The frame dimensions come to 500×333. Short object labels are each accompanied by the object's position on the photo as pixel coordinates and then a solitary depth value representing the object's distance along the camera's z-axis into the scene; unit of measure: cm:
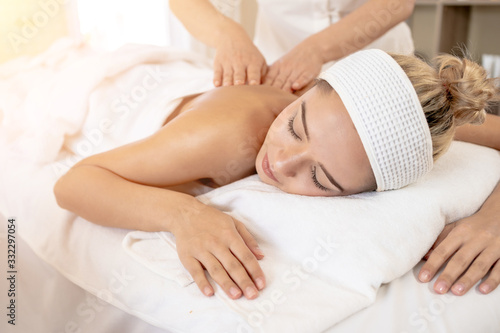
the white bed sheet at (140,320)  88
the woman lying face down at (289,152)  100
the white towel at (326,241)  88
